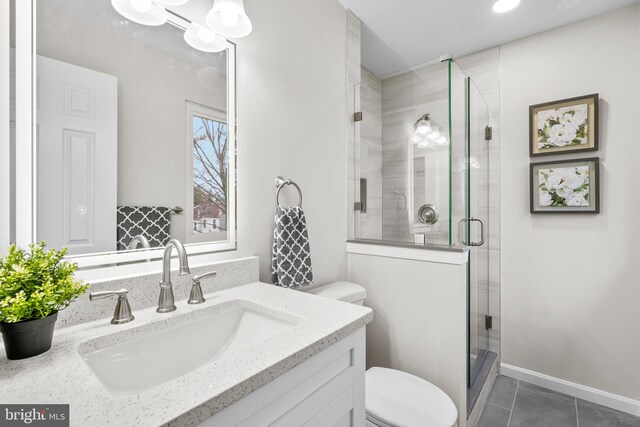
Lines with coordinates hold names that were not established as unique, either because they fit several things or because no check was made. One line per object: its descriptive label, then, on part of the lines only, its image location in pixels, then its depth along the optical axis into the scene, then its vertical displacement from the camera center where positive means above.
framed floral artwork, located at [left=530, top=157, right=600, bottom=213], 1.92 +0.17
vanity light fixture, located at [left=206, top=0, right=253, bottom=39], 1.12 +0.74
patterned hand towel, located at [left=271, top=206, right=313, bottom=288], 1.38 -0.18
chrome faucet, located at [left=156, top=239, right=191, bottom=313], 0.94 -0.24
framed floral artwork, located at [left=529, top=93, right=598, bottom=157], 1.92 +0.57
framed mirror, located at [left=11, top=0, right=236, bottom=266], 0.83 +0.27
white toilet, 1.18 -0.81
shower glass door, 1.74 -0.13
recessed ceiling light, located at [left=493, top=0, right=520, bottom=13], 1.81 +1.26
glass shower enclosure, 1.62 +0.27
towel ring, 1.43 +0.14
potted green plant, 0.62 -0.18
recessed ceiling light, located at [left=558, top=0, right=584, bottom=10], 1.79 +1.26
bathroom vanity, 0.52 -0.33
